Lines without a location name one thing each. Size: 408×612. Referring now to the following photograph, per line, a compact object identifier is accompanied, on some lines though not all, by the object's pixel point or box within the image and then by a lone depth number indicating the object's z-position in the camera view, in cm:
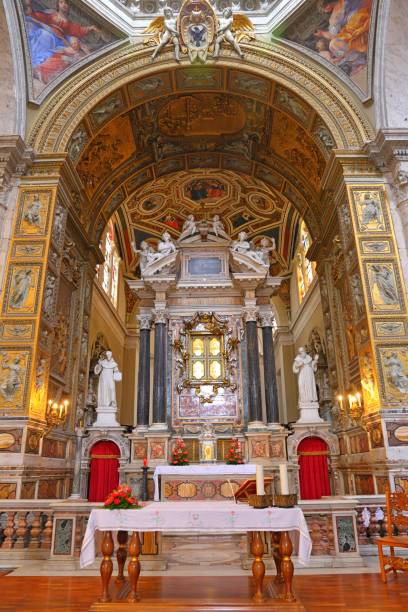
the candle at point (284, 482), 426
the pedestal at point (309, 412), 1208
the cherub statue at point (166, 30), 1220
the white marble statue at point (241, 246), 1383
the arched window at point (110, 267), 1859
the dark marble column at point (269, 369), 1257
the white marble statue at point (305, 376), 1245
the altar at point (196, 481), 1009
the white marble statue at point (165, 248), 1359
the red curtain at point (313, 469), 1148
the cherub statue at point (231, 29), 1226
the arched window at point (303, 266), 1869
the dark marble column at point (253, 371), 1218
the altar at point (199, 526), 407
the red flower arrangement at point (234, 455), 1092
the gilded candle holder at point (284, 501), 433
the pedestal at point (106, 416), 1209
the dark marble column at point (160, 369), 1218
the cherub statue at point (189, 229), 1454
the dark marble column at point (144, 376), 1250
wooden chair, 495
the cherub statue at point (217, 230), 1451
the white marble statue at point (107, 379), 1241
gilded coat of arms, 1215
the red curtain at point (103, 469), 1161
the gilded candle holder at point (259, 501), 429
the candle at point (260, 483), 435
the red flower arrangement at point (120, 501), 452
